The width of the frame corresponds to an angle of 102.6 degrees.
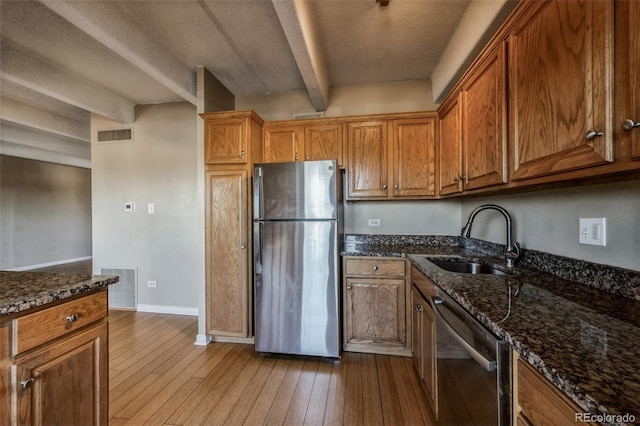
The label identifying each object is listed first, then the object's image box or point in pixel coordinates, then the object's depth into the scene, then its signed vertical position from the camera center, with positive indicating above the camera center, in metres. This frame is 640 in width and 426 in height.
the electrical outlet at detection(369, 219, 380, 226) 2.86 -0.10
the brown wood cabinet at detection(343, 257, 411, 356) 2.16 -0.79
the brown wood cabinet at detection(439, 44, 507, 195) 1.37 +0.55
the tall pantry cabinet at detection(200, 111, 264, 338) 2.42 -0.08
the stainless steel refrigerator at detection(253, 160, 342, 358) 2.16 -0.38
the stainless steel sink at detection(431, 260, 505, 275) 1.82 -0.40
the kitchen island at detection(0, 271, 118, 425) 0.85 -0.51
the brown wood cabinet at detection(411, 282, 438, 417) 1.44 -0.84
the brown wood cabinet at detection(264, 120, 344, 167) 2.63 +0.75
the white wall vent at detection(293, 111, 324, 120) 2.96 +1.14
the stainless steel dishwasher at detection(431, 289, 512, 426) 0.78 -0.58
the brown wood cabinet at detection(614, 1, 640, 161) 0.70 +0.38
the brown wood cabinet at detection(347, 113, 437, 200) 2.51 +0.56
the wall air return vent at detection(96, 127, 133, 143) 3.36 +1.04
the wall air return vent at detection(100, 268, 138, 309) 3.34 -1.01
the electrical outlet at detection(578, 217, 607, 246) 1.12 -0.09
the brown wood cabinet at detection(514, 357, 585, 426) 0.54 -0.45
